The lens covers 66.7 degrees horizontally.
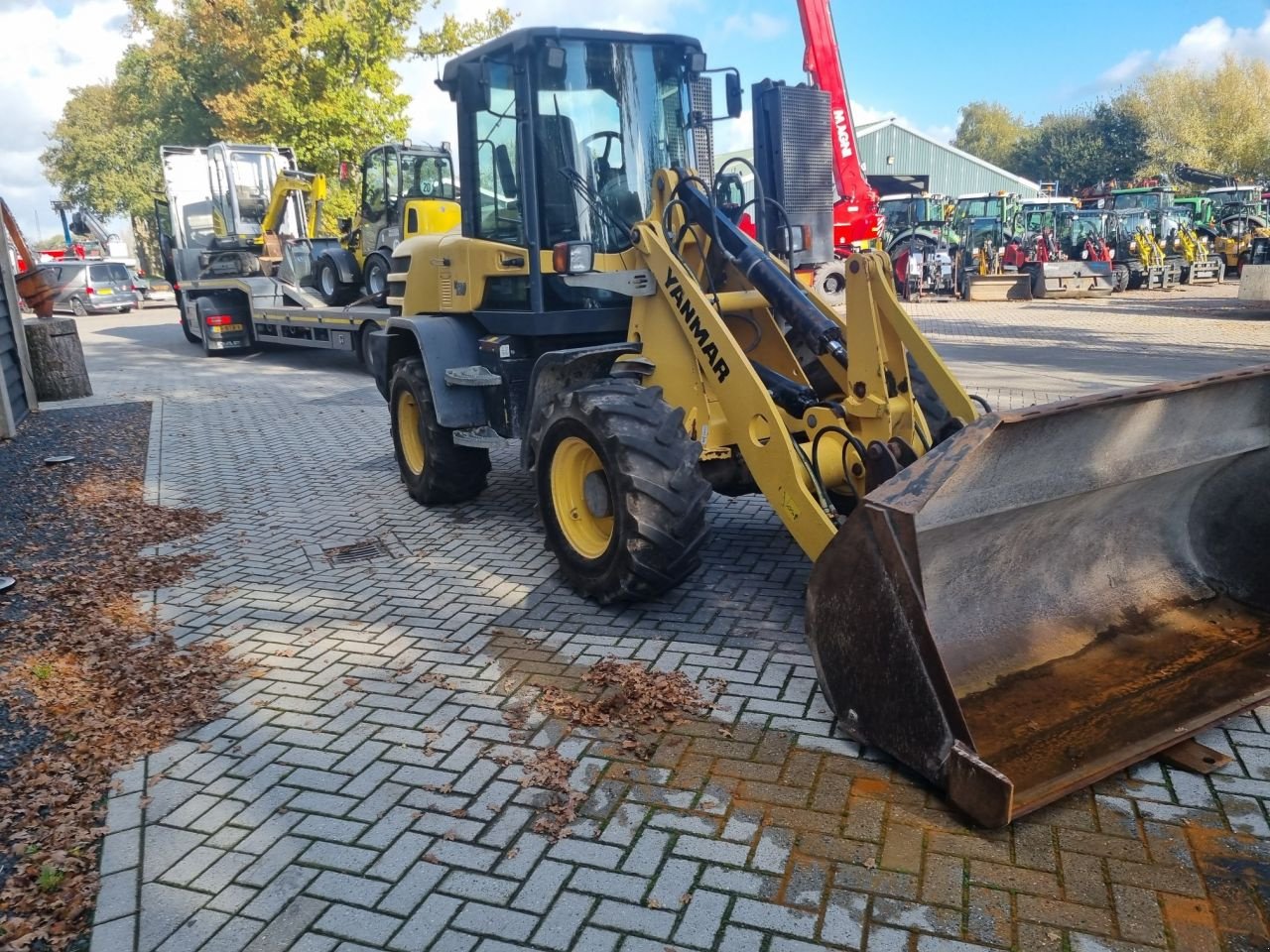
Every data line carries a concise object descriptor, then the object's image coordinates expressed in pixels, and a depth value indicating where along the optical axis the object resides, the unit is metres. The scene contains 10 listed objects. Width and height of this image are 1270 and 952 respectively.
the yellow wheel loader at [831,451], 3.30
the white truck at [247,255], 15.87
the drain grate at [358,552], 6.20
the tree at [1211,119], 55.28
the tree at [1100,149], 57.97
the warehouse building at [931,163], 48.69
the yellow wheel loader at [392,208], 14.12
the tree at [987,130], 94.06
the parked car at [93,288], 32.06
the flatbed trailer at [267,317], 14.61
